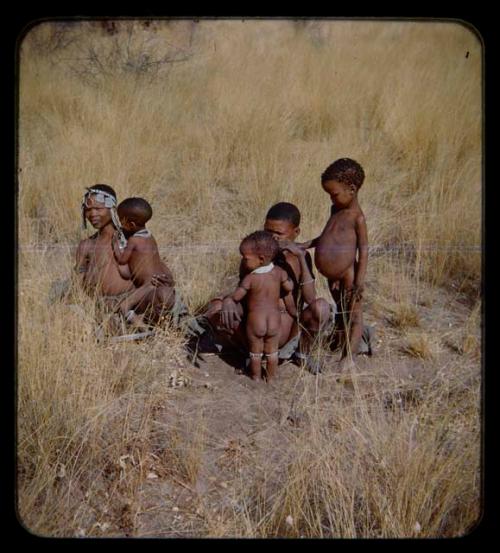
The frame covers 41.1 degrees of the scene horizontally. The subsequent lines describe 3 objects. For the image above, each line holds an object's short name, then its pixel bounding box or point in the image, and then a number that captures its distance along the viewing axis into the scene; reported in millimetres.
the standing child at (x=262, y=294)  2693
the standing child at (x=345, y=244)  2805
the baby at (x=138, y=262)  3078
